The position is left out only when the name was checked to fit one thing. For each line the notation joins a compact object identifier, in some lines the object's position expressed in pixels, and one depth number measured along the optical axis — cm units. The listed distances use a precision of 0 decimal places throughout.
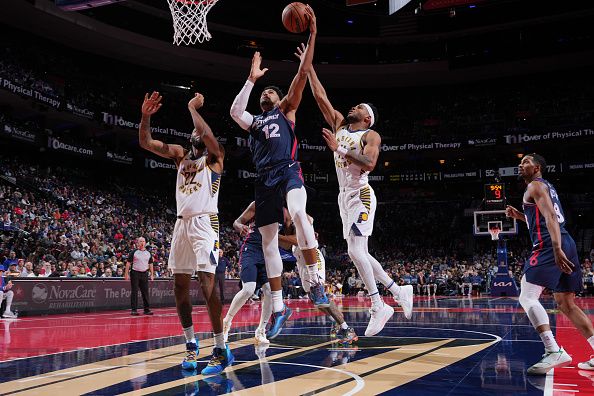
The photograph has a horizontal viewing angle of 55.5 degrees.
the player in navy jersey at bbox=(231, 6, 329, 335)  539
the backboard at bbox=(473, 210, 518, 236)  2106
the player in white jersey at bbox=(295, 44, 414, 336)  614
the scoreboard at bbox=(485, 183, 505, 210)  1989
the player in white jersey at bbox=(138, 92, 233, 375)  495
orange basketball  587
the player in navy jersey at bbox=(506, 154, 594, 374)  468
